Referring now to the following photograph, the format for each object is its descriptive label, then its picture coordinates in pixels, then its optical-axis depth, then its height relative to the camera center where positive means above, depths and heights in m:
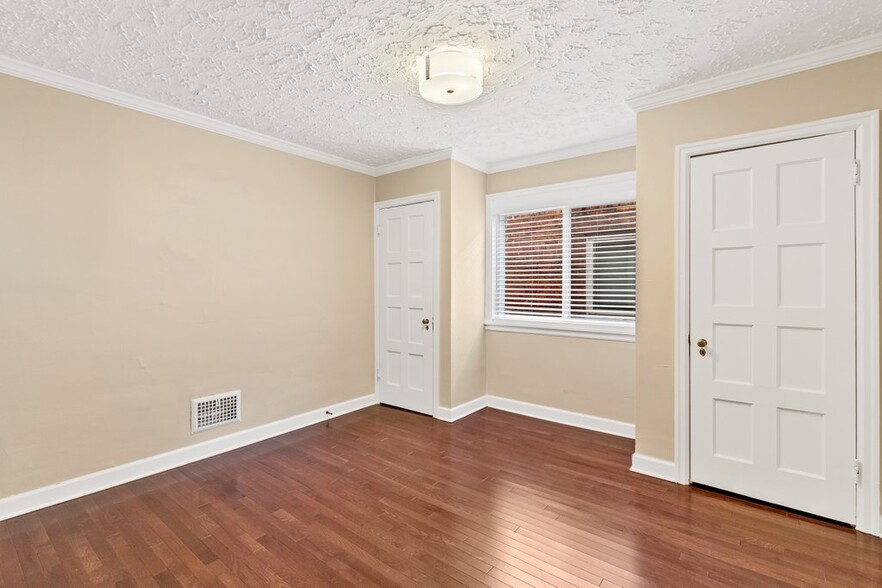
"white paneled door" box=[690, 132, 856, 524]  2.28 -0.19
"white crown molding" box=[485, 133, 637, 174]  3.64 +1.34
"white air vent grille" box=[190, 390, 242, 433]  3.17 -0.95
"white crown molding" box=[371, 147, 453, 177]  4.02 +1.35
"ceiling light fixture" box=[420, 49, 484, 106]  2.23 +1.20
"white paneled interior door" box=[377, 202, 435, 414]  4.23 -0.15
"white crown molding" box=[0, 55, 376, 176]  2.40 +1.31
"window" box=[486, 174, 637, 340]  3.71 +0.33
